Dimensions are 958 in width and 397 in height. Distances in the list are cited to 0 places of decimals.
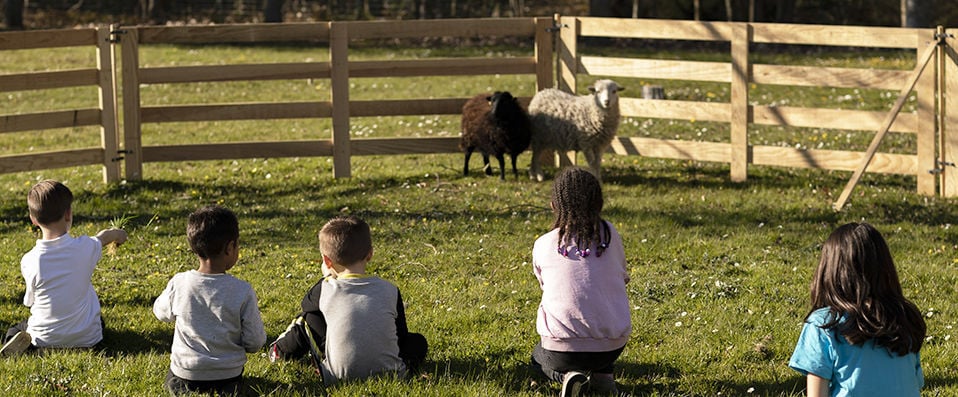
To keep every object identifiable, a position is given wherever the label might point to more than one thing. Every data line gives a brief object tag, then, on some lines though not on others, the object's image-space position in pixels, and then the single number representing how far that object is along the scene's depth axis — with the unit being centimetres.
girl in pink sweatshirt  1063
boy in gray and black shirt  1065
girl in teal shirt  838
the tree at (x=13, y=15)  6175
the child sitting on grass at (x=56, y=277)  1192
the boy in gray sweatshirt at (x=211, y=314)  1045
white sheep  2258
